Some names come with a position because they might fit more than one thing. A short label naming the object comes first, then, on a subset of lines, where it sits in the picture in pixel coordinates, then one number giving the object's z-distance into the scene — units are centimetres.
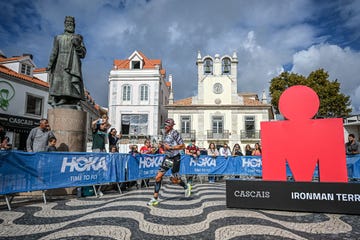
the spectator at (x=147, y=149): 1021
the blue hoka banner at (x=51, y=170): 459
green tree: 2495
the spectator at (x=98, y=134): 702
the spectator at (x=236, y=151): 1173
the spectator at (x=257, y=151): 1107
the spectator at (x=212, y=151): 1153
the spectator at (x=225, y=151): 1219
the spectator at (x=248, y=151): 1169
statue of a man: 714
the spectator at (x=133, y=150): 796
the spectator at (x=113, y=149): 810
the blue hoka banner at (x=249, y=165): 1023
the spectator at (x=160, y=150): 1117
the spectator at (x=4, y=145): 782
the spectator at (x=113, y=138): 816
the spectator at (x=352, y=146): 852
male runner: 497
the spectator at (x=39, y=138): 594
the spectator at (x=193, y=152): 1055
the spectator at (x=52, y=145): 599
